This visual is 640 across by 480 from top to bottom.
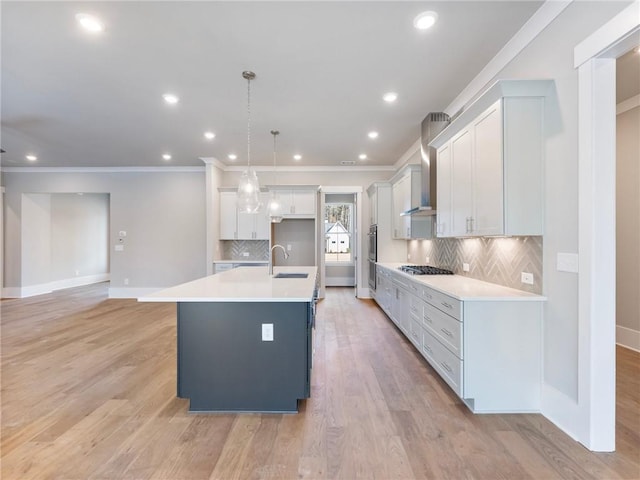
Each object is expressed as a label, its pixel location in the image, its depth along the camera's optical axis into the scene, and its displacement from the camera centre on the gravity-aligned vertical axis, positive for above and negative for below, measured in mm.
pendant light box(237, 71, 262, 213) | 3105 +523
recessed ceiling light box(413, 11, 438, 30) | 2133 +1641
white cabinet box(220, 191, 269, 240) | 6277 +403
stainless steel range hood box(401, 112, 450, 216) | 3717 +1067
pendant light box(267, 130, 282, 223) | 4078 +467
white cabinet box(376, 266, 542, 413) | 2217 -834
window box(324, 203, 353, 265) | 8727 +305
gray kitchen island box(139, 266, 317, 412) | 2266 -866
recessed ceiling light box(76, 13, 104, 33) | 2165 +1642
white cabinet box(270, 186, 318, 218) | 6254 +848
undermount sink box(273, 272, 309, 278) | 3451 -391
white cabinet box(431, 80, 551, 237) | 2189 +649
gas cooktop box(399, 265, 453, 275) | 3662 -360
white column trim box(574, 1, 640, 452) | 1760 +7
